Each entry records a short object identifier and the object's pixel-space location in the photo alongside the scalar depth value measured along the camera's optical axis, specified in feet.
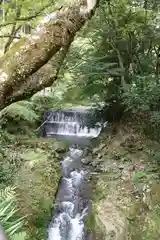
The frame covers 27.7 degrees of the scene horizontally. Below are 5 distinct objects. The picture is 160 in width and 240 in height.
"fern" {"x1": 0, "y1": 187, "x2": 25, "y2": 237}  10.66
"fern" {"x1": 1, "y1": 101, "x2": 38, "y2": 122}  39.42
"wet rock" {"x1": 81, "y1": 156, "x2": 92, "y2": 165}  31.32
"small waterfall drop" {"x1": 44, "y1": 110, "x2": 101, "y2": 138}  44.50
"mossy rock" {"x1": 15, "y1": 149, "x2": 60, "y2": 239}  21.66
